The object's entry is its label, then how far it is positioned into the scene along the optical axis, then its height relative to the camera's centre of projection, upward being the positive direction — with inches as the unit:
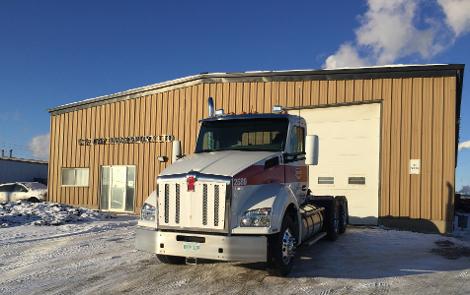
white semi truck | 271.3 -29.4
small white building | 1684.3 -75.4
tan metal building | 549.9 +37.0
